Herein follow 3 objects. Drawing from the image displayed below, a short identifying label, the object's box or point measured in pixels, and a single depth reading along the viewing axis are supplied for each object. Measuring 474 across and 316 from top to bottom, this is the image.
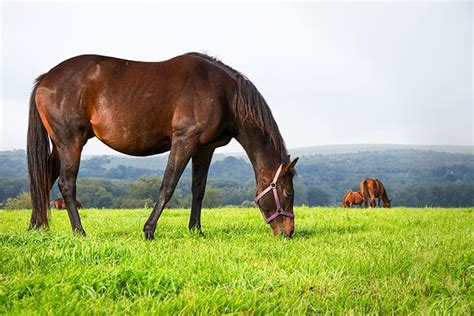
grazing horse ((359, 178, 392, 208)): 29.77
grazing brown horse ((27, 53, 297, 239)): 7.48
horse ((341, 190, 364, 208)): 36.09
